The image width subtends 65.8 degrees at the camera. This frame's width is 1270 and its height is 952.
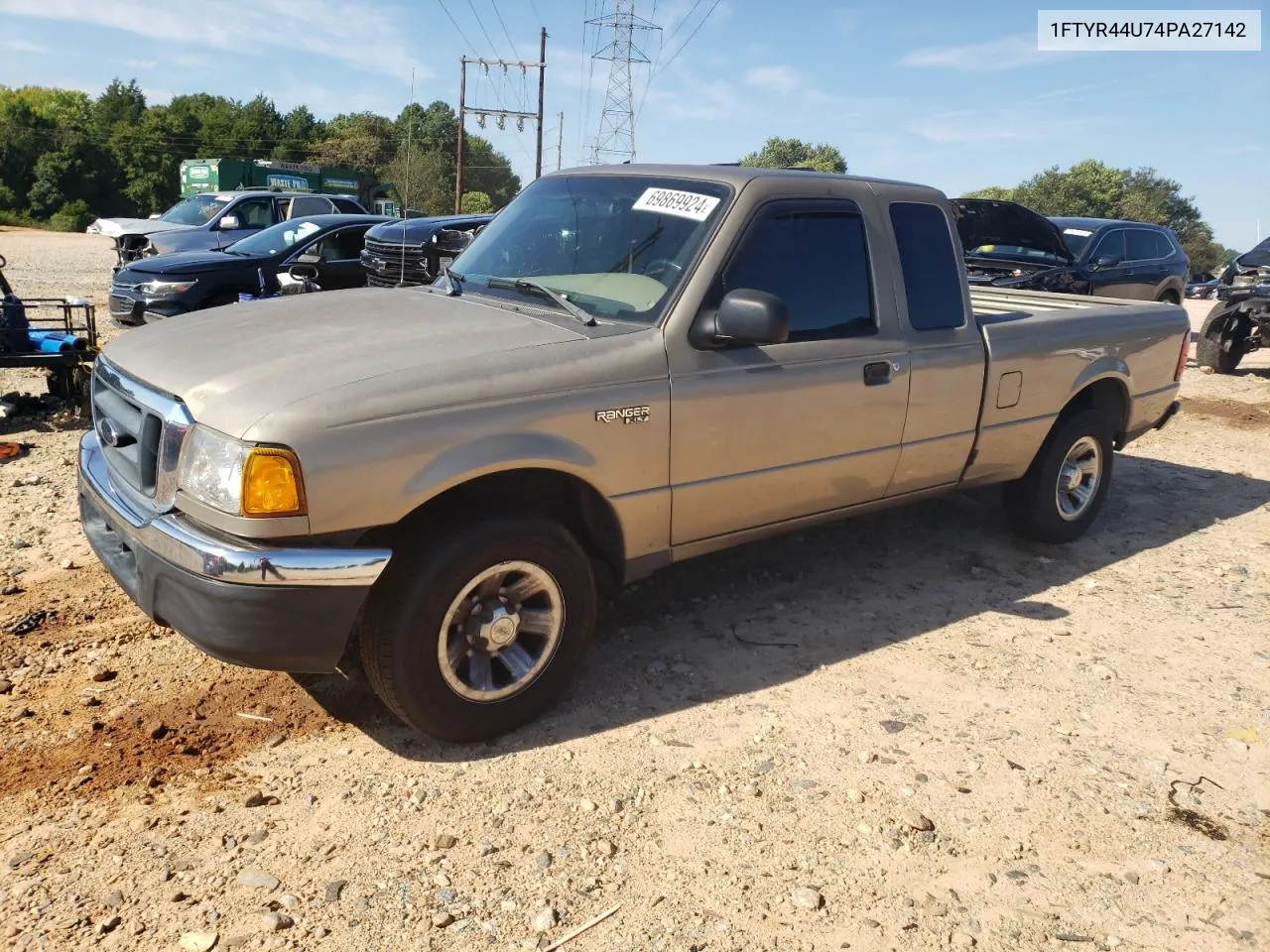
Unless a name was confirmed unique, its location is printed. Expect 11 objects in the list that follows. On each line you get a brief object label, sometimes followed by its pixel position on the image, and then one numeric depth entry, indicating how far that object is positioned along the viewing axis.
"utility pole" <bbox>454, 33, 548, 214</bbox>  39.62
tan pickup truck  2.92
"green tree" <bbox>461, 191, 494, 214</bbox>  68.29
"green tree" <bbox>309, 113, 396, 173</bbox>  74.88
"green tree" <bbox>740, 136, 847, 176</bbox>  109.90
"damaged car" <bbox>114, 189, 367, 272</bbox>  15.16
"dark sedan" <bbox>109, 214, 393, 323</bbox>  10.50
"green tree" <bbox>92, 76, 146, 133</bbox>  64.94
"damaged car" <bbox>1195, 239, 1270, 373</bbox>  11.59
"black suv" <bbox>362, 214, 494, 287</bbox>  10.05
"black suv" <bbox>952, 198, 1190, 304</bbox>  10.45
